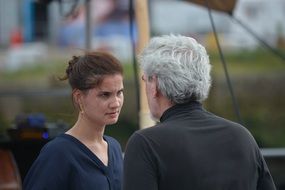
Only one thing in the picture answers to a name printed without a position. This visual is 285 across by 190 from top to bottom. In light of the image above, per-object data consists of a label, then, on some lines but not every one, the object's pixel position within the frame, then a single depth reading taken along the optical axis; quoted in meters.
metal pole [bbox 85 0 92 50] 11.03
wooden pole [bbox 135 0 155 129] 8.27
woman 5.07
